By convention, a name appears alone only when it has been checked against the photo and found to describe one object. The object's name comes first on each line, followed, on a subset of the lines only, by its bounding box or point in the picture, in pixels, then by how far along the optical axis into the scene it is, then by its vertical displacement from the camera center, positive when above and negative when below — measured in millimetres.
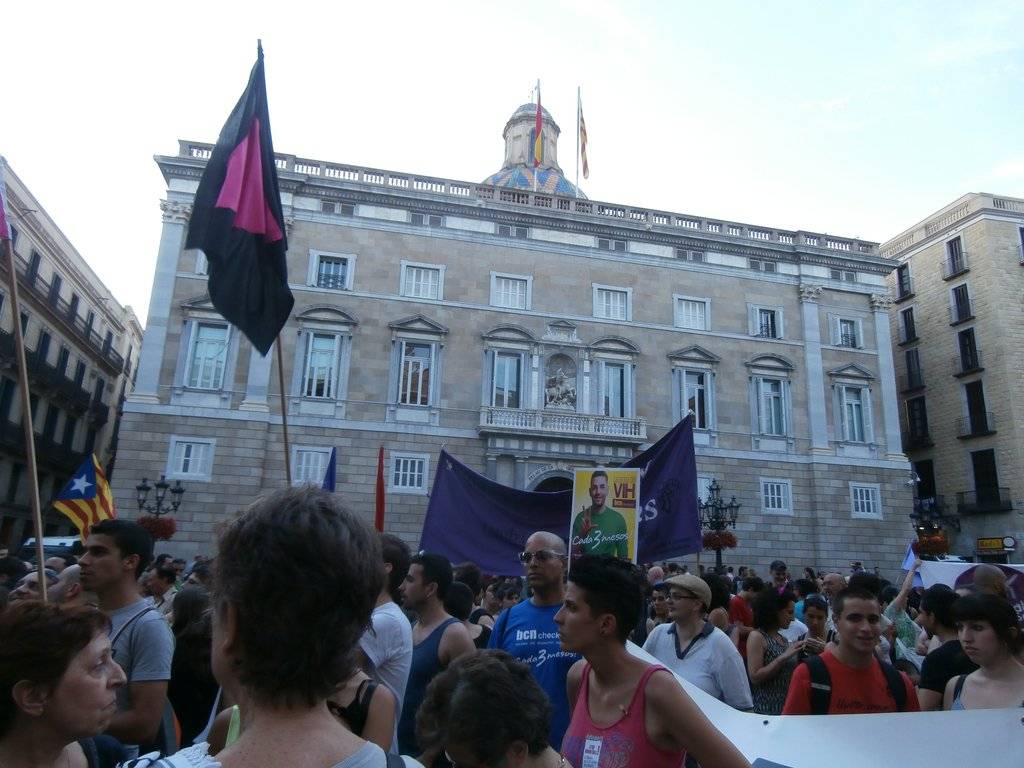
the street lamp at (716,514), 19750 +730
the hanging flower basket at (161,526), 18453 -185
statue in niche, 24781 +4925
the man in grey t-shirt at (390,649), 3393 -549
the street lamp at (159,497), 19531 +584
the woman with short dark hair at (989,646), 3621 -460
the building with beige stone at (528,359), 22750 +5708
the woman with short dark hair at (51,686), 2186 -504
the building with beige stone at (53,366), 27781 +6279
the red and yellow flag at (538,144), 31409 +16606
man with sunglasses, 4035 -534
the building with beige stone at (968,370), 28875 +7356
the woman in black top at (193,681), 4164 -901
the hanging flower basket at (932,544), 22406 +107
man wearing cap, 4449 -677
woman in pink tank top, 2588 -585
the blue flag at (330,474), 10828 +746
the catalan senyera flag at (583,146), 32438 +17035
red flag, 10064 +361
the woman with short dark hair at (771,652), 5152 -773
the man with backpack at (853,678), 3537 -633
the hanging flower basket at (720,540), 19812 +2
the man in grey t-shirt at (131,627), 3168 -488
